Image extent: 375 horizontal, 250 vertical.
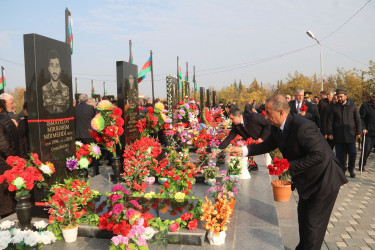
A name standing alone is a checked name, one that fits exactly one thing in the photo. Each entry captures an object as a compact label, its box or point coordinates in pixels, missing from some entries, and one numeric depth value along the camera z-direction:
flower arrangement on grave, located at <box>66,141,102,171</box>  4.55
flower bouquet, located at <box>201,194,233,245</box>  3.29
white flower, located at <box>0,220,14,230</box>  3.34
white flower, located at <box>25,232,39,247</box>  2.74
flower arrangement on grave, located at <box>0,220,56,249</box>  2.57
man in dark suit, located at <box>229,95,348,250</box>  2.95
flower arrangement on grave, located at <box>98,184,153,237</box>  2.77
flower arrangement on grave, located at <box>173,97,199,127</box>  10.38
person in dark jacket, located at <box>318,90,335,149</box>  8.64
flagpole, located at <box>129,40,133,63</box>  16.70
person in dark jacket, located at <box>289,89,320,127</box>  8.55
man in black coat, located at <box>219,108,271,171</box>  5.84
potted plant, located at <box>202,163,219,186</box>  5.64
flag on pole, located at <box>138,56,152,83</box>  13.25
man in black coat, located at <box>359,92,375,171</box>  7.50
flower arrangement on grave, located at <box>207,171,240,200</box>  3.83
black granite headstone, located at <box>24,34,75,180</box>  3.98
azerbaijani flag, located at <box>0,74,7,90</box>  15.61
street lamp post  21.72
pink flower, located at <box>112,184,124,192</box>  3.23
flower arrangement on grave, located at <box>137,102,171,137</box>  7.28
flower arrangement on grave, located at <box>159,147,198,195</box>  4.45
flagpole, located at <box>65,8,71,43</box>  7.22
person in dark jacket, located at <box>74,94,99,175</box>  7.92
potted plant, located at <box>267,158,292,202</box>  5.46
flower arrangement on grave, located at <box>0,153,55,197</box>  3.57
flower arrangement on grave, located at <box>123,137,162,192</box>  4.73
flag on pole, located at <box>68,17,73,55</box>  7.25
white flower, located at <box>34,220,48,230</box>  3.50
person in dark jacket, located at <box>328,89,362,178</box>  7.18
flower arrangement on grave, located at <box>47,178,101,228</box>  3.53
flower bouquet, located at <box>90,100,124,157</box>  5.59
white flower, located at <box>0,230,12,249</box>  2.54
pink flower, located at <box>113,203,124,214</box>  2.82
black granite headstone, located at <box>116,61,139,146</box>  6.31
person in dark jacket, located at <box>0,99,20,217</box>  4.56
